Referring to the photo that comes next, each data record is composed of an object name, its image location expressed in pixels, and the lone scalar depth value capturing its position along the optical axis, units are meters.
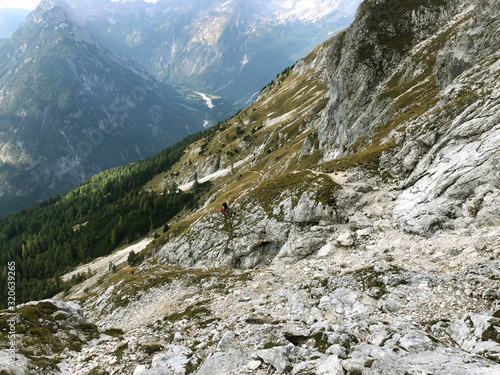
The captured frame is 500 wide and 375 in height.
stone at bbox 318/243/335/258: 26.52
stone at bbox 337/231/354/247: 25.53
